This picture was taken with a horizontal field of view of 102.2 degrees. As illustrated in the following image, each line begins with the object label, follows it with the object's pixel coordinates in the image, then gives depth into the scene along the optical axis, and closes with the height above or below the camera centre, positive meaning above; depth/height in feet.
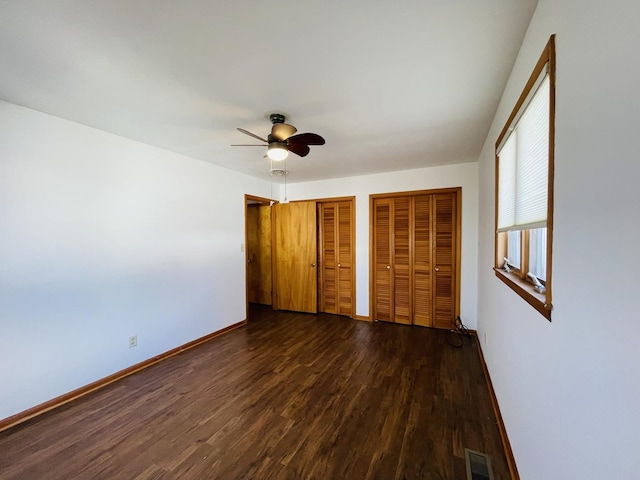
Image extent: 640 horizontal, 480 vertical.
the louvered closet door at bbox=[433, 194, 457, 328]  12.31 -1.20
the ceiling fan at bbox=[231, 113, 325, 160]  6.86 +2.60
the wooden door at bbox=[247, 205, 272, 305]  17.26 -1.36
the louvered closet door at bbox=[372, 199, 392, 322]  13.57 -1.38
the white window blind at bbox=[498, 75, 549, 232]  3.72 +1.17
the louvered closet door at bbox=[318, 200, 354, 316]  14.65 -1.39
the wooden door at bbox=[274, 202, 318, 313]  15.31 -1.42
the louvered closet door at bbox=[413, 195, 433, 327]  12.74 -1.48
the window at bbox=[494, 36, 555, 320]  3.30 +0.88
